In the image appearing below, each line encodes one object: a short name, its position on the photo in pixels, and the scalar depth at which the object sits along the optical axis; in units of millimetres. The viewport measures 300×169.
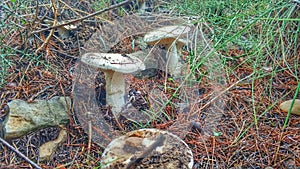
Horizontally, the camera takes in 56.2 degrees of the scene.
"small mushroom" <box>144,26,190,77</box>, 462
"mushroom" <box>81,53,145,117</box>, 382
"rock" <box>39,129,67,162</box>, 372
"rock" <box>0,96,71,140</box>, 375
